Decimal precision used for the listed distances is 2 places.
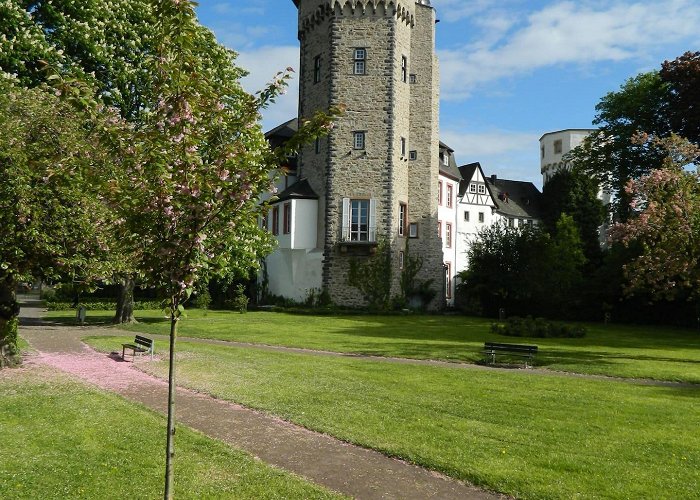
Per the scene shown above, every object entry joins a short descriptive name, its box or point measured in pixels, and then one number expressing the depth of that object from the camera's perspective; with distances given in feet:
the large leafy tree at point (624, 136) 128.26
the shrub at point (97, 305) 131.44
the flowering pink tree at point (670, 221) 69.92
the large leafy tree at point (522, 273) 132.98
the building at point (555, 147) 238.27
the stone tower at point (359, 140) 130.93
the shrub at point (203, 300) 138.41
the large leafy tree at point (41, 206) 46.78
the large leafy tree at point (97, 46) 71.36
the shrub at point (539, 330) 96.12
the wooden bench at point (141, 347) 59.52
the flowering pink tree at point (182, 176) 20.07
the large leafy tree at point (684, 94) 112.98
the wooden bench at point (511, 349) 61.52
